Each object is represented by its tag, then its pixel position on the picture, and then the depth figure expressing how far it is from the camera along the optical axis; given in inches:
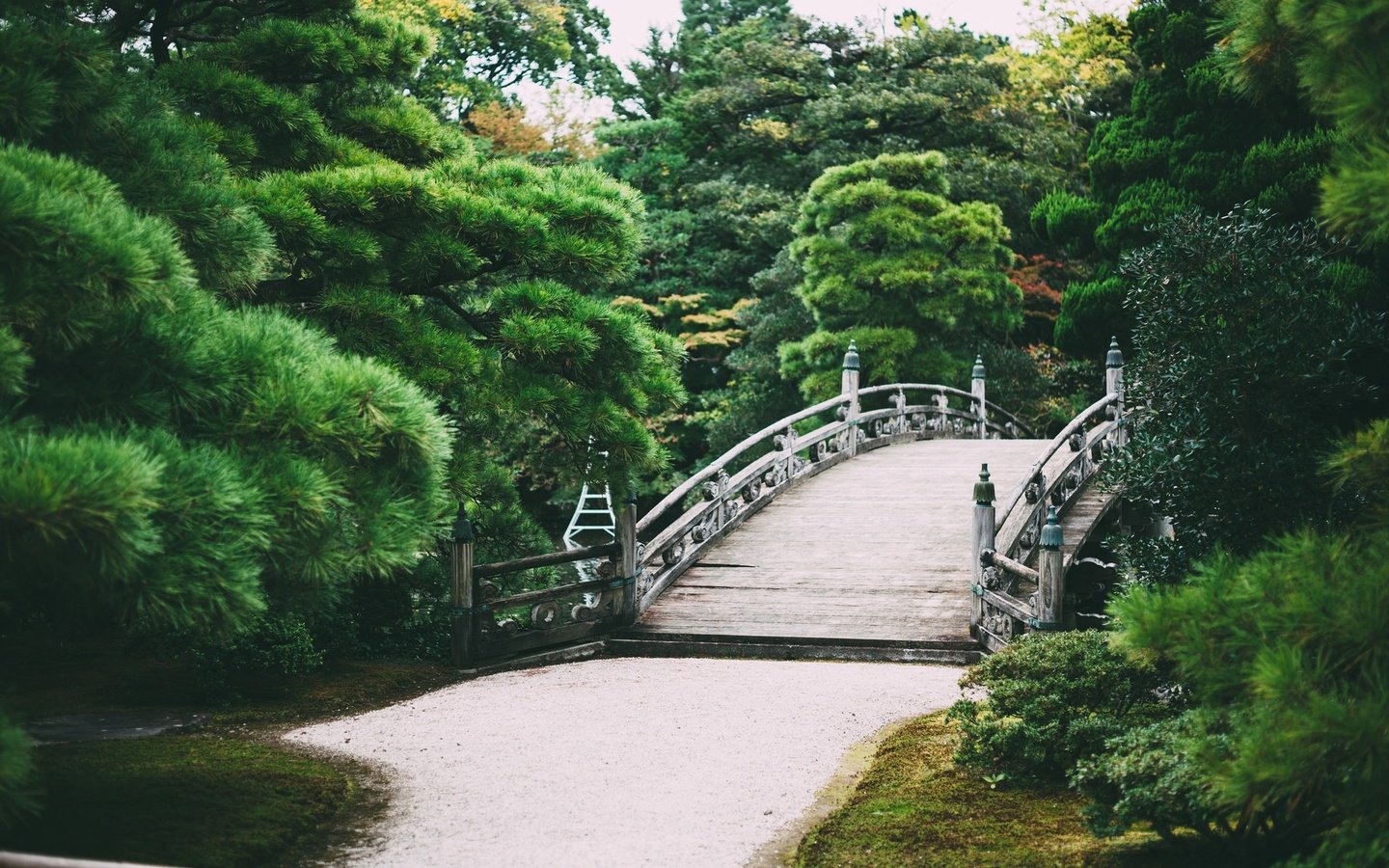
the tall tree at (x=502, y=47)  804.6
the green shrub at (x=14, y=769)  119.8
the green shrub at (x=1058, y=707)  214.5
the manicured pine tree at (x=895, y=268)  775.1
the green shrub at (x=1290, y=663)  116.1
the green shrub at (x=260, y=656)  296.0
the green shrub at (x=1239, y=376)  226.5
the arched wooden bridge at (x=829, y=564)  360.5
